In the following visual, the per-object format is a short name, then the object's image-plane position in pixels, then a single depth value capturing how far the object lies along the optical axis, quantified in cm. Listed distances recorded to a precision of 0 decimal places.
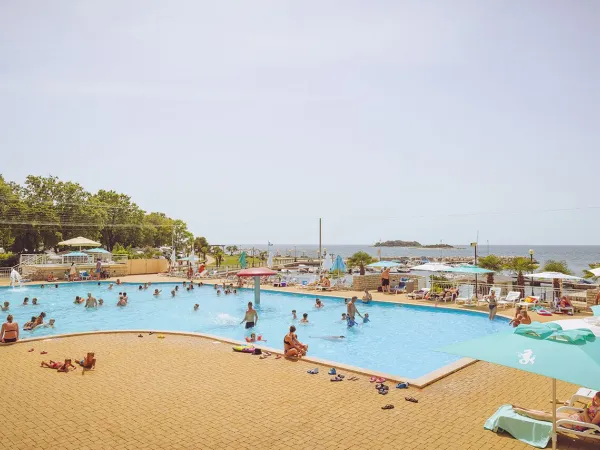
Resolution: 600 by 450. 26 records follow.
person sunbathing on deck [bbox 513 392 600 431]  553
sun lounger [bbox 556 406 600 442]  535
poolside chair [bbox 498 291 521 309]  1791
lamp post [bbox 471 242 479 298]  1985
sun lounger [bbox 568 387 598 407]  647
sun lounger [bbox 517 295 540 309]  1686
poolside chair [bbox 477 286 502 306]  1863
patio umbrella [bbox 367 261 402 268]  2202
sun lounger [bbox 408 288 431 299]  2059
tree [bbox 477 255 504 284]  3481
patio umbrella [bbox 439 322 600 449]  409
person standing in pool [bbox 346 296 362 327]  1580
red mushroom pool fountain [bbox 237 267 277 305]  1711
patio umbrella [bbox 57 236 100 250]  3338
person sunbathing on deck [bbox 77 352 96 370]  892
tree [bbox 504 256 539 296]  2953
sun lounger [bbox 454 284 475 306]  1885
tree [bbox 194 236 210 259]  6516
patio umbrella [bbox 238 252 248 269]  3036
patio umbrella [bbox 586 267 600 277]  1662
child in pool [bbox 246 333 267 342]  1215
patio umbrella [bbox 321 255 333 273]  2784
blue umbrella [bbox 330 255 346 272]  2548
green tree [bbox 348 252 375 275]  4847
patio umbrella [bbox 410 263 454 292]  1961
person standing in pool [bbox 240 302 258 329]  1451
